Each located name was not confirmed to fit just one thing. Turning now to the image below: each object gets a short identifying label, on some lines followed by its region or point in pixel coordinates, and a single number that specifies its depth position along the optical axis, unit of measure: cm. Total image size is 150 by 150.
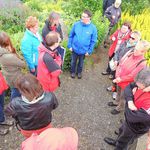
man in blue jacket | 359
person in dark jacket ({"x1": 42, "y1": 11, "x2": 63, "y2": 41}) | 333
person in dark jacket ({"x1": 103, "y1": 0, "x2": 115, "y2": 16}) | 524
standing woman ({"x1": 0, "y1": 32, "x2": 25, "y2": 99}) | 269
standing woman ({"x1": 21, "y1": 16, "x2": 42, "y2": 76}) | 307
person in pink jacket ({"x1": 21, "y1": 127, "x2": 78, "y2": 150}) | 151
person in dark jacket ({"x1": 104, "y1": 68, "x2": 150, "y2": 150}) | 228
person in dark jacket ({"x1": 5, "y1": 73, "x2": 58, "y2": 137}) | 208
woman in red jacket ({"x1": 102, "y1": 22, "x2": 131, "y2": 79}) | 359
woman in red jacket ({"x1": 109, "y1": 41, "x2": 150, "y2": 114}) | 288
